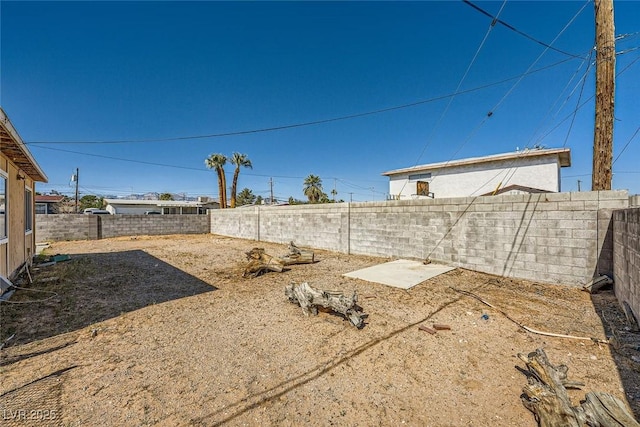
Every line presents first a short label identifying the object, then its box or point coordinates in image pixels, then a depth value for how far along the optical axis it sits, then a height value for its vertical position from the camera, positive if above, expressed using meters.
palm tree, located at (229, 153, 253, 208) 24.23 +4.94
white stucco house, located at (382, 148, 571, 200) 13.02 +2.15
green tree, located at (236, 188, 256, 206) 48.90 +2.96
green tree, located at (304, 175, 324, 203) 34.06 +3.24
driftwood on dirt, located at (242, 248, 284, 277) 7.26 -1.51
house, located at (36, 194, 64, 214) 27.26 +1.37
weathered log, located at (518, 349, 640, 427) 1.89 -1.54
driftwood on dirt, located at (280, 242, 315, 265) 8.68 -1.53
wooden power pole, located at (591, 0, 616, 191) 5.52 +2.57
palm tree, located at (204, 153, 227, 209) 24.22 +4.33
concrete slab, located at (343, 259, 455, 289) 6.26 -1.68
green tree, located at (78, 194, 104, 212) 44.47 +2.16
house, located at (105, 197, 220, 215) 33.50 +0.95
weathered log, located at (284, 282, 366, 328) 4.02 -1.48
